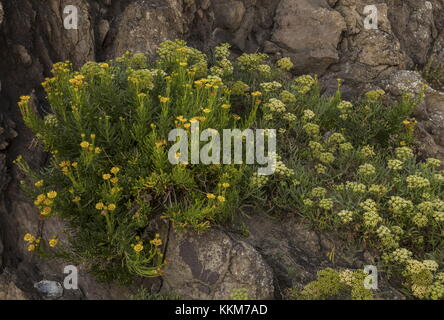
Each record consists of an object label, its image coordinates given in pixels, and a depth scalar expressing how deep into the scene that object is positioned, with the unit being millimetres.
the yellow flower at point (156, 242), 4758
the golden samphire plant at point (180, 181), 4949
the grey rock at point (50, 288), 5125
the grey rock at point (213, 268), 4918
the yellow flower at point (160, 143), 4734
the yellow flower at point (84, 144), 4699
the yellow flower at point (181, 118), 4797
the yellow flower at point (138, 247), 4572
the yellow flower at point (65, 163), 4983
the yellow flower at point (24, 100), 5067
